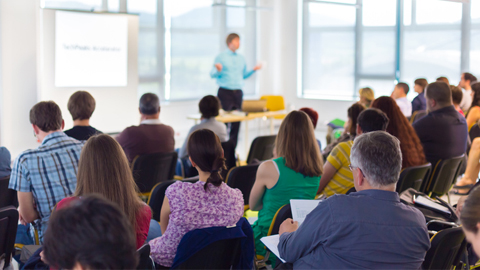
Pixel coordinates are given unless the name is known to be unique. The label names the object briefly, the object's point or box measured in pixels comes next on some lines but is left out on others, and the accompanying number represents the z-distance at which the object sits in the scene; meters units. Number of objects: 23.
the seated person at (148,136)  4.04
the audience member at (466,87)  6.86
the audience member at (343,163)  3.08
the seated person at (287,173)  2.76
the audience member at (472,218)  1.27
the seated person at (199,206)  2.19
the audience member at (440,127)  4.24
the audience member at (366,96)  6.09
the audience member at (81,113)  3.56
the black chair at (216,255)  2.01
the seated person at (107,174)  1.97
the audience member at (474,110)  5.58
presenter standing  7.81
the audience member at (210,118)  4.61
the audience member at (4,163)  2.98
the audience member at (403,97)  6.66
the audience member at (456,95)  5.20
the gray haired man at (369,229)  1.65
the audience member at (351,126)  3.78
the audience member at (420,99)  6.89
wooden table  6.63
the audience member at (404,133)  3.47
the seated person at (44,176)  2.56
